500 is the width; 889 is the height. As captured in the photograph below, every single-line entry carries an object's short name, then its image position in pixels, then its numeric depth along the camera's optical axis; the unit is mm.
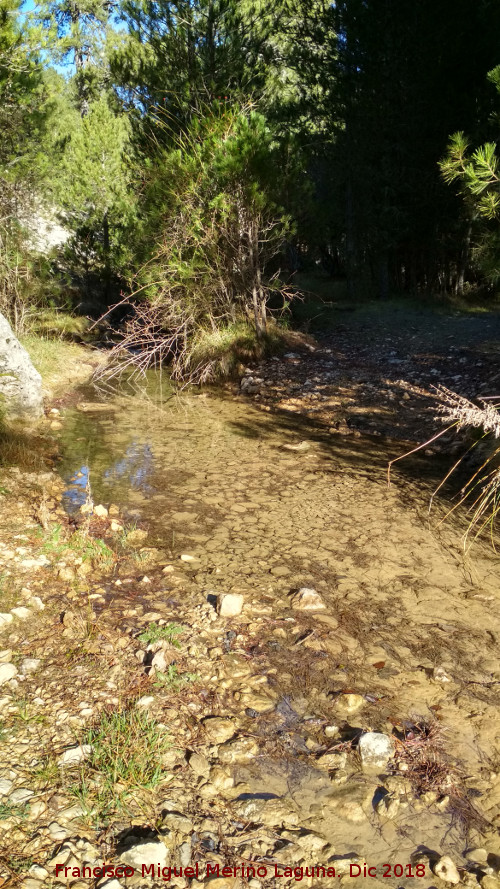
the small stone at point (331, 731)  2715
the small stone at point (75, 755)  2396
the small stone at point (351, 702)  2863
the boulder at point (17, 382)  6871
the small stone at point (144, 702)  2750
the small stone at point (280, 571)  4047
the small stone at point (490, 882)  2071
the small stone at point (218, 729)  2654
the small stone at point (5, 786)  2230
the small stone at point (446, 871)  2088
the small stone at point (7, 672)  2844
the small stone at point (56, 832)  2098
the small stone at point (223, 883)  2033
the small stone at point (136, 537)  4402
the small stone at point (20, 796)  2203
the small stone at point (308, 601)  3665
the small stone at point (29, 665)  2941
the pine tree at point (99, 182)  12555
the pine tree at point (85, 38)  17406
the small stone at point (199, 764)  2473
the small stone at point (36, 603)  3463
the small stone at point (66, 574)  3801
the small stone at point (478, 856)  2168
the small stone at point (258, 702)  2855
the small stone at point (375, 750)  2553
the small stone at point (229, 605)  3520
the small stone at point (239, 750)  2564
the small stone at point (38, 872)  1964
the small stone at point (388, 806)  2330
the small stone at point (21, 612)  3370
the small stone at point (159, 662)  2992
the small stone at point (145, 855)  2045
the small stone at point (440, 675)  3055
